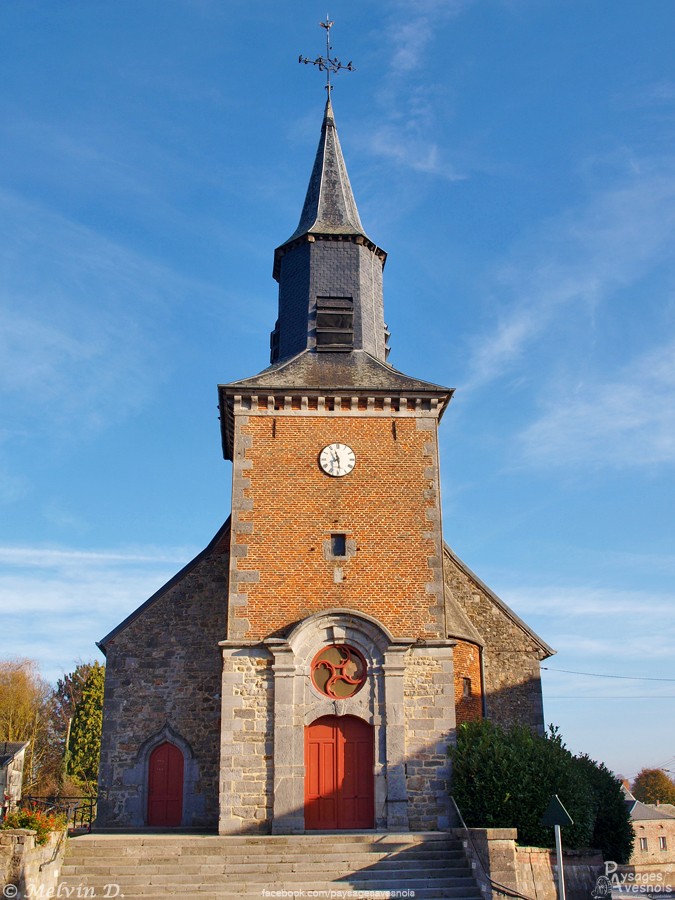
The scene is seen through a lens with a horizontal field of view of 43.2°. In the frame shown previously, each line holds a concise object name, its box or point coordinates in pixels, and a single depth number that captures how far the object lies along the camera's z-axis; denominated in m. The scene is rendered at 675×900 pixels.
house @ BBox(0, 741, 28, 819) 29.14
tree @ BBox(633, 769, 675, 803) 69.72
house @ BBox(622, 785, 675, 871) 42.47
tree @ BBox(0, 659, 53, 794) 40.62
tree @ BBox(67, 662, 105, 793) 42.09
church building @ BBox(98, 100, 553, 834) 15.95
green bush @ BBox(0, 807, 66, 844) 13.02
